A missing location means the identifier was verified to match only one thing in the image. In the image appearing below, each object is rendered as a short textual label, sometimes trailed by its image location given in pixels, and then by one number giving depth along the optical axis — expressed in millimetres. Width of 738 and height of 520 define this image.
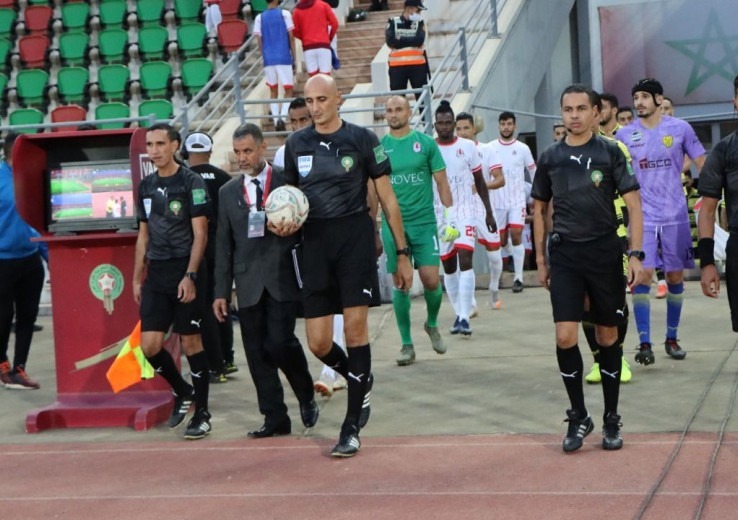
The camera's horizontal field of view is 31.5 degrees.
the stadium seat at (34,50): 22344
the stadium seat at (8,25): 23219
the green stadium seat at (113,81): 21172
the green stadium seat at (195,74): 20625
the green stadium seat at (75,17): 22969
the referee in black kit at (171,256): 8352
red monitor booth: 8984
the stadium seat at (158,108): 19625
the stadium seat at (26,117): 20438
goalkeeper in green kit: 10219
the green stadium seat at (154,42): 21791
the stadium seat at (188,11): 22422
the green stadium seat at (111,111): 19828
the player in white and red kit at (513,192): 14586
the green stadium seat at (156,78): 20828
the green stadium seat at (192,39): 21500
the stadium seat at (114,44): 22109
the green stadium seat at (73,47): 22297
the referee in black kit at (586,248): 7168
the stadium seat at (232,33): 20812
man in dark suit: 8016
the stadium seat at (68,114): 19062
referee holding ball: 7441
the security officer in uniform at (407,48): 16078
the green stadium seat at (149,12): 22578
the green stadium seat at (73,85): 21328
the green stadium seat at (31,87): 21531
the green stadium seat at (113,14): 22781
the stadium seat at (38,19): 23000
